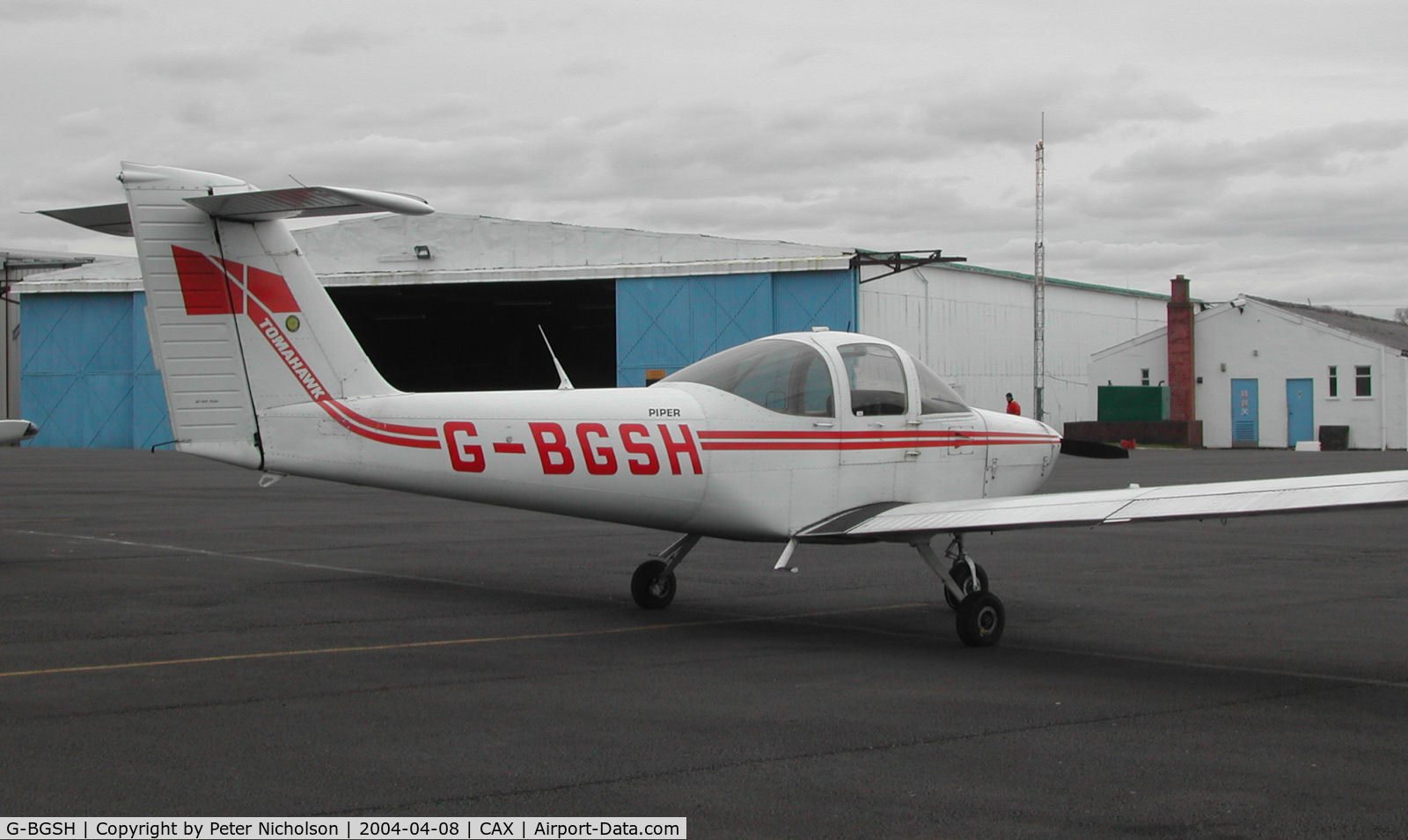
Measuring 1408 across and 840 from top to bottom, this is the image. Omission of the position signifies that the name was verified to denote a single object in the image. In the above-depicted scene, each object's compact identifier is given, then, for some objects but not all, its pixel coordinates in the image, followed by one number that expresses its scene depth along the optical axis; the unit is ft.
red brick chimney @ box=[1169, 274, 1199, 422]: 184.55
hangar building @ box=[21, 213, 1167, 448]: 129.80
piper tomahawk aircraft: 30.50
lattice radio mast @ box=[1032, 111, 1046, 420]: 148.15
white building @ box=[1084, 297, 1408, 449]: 169.58
